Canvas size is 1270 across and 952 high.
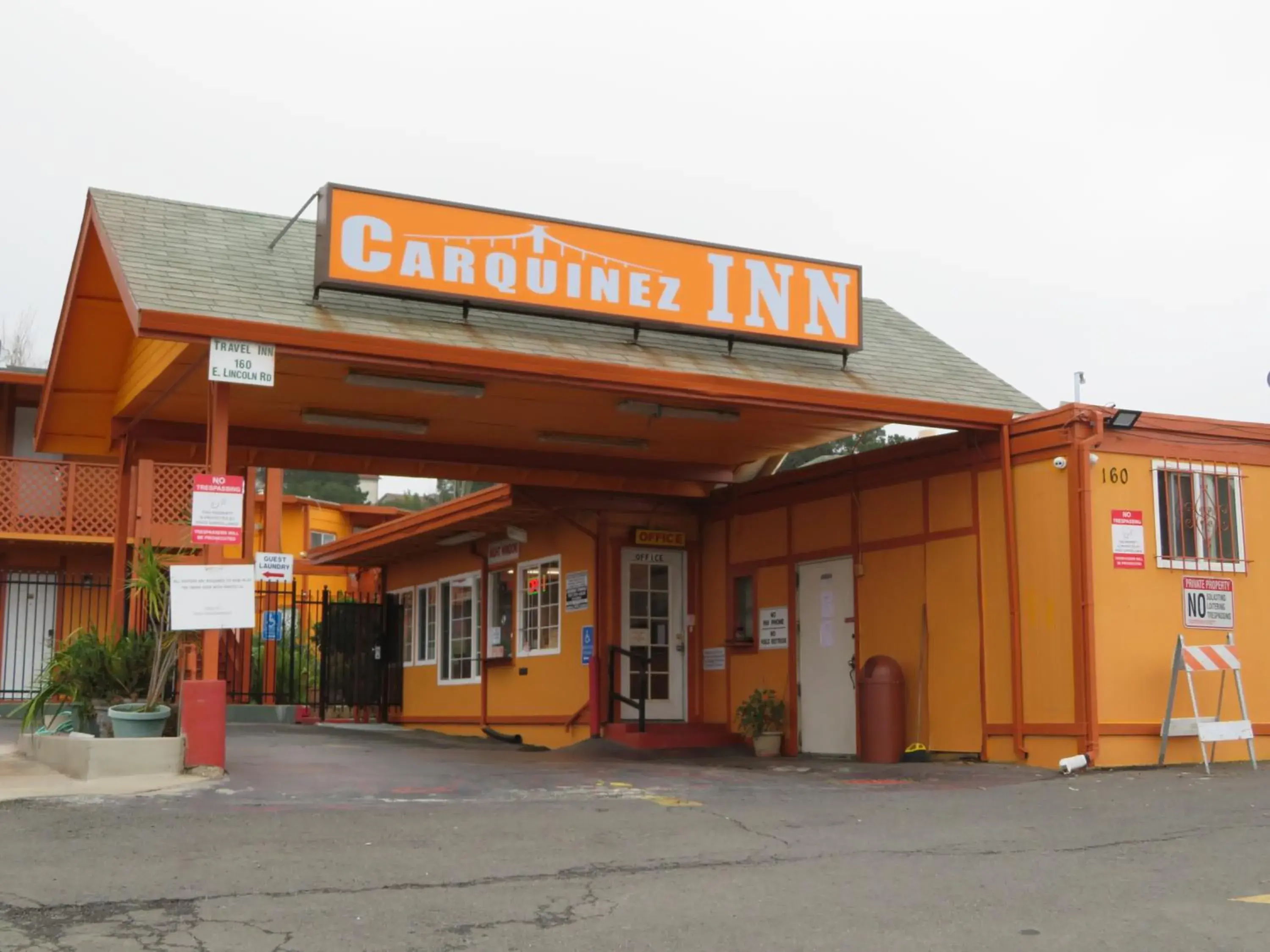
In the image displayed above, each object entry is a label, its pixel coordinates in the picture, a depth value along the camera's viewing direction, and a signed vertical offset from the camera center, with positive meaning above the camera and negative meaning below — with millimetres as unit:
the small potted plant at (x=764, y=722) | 15828 -1059
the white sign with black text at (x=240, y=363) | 10125 +1968
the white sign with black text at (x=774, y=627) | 16141 +17
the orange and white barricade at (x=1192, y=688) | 12102 -536
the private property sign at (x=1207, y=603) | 12914 +224
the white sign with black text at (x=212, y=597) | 10062 +248
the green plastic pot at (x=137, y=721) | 10211 -664
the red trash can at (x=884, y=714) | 13727 -848
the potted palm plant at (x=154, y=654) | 10250 -173
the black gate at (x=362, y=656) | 25000 -470
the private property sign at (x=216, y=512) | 10117 +865
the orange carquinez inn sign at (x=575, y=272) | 11492 +3181
